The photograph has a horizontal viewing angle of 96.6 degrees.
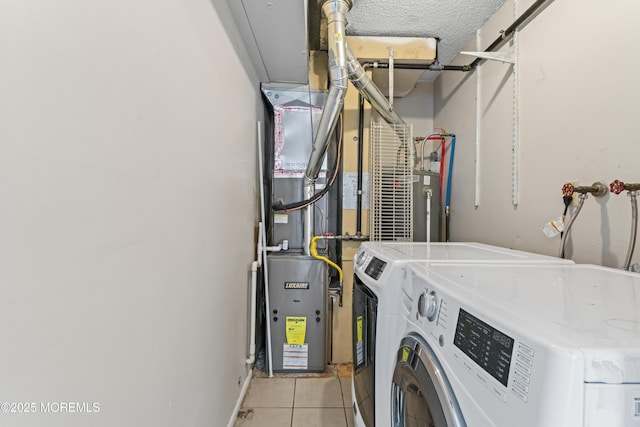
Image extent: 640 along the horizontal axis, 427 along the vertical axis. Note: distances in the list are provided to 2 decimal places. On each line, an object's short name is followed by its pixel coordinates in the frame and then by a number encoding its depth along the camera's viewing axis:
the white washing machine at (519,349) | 0.36
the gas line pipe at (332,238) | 2.15
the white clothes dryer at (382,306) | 0.96
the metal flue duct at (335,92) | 1.61
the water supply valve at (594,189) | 1.13
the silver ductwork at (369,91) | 1.82
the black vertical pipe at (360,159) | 2.21
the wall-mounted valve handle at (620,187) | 0.98
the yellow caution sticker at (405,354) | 0.81
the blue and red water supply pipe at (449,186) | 2.33
